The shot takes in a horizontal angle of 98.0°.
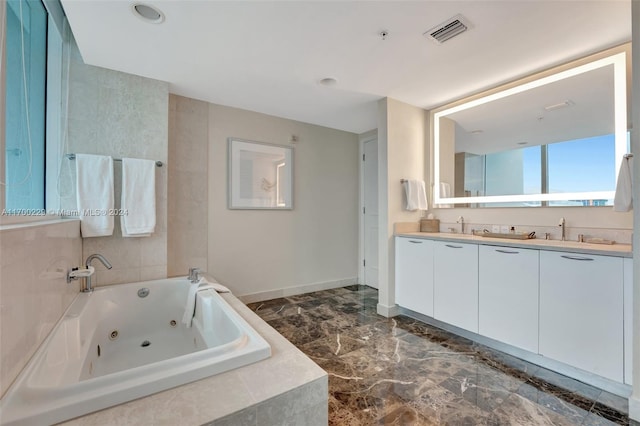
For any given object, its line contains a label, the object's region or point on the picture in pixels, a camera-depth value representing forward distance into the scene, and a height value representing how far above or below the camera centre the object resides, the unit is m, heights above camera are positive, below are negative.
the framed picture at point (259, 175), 3.15 +0.45
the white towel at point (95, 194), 2.12 +0.15
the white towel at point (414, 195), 2.93 +0.20
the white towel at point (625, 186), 1.61 +0.16
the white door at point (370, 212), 3.96 +0.02
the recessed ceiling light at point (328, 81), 2.50 +1.21
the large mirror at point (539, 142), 2.02 +0.62
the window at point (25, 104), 1.39 +0.65
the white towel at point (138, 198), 2.29 +0.13
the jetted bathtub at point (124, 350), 0.91 -0.64
